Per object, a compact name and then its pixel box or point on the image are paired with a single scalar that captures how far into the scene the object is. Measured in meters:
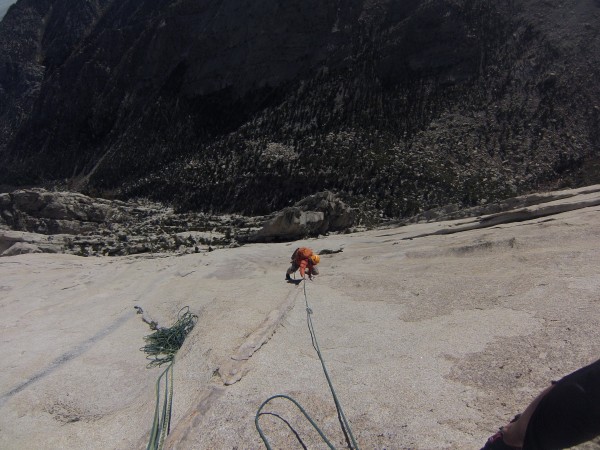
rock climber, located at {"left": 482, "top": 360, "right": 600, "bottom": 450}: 2.20
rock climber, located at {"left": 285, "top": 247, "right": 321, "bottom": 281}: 8.61
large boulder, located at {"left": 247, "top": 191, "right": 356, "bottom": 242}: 16.17
